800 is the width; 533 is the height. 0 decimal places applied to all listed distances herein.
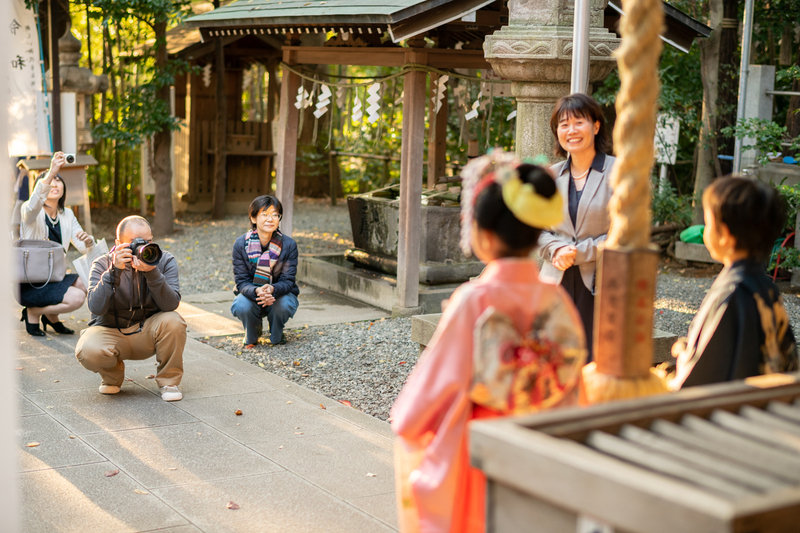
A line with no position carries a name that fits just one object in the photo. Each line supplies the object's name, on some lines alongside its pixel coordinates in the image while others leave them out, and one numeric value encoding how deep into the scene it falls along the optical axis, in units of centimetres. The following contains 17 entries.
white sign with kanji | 999
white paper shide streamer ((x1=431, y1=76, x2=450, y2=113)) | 811
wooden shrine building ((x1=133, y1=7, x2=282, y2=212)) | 1520
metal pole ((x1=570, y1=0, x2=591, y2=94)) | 430
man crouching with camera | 493
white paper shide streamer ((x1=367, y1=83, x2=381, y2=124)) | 779
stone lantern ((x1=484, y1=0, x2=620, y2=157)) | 496
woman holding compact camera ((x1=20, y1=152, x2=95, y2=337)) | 639
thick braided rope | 188
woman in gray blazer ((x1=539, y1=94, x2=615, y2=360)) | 364
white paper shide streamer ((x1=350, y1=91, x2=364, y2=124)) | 785
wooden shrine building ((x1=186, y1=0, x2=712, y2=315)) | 677
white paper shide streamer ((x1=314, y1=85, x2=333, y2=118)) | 826
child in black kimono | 230
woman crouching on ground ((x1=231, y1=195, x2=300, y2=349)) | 651
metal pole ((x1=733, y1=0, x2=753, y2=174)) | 920
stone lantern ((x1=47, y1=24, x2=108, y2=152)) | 1091
